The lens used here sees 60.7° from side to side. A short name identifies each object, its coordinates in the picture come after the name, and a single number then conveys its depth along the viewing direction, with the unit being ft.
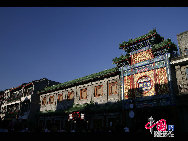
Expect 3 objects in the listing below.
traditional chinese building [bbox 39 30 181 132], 44.78
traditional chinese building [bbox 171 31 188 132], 40.65
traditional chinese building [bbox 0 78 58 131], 88.17
